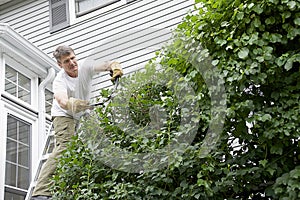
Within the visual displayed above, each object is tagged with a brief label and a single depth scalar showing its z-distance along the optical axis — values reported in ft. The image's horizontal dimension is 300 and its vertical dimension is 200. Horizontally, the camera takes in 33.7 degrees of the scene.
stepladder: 15.85
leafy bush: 10.09
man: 13.93
